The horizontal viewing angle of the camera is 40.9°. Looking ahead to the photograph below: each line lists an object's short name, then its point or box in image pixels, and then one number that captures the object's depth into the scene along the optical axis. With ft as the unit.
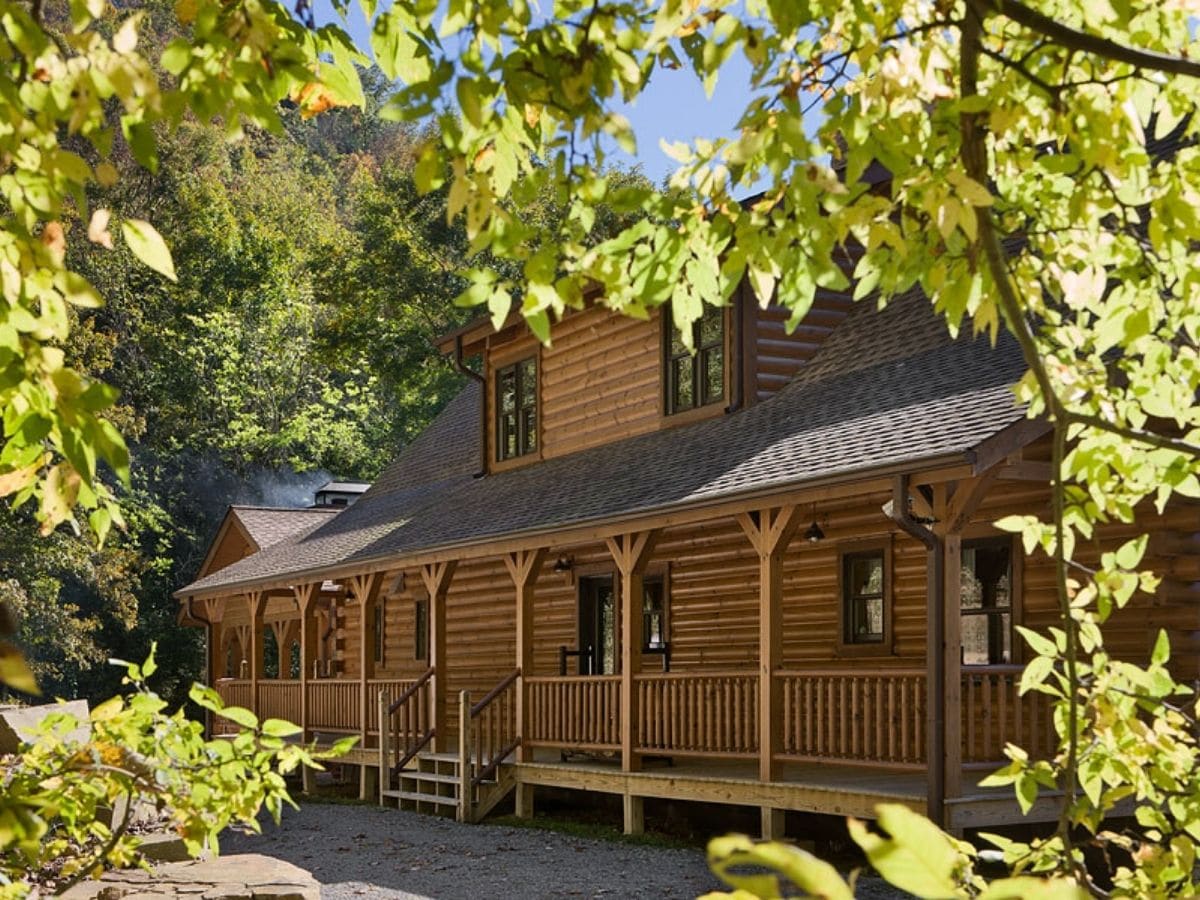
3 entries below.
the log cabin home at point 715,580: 44.04
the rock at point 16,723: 37.60
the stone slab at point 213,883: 30.53
